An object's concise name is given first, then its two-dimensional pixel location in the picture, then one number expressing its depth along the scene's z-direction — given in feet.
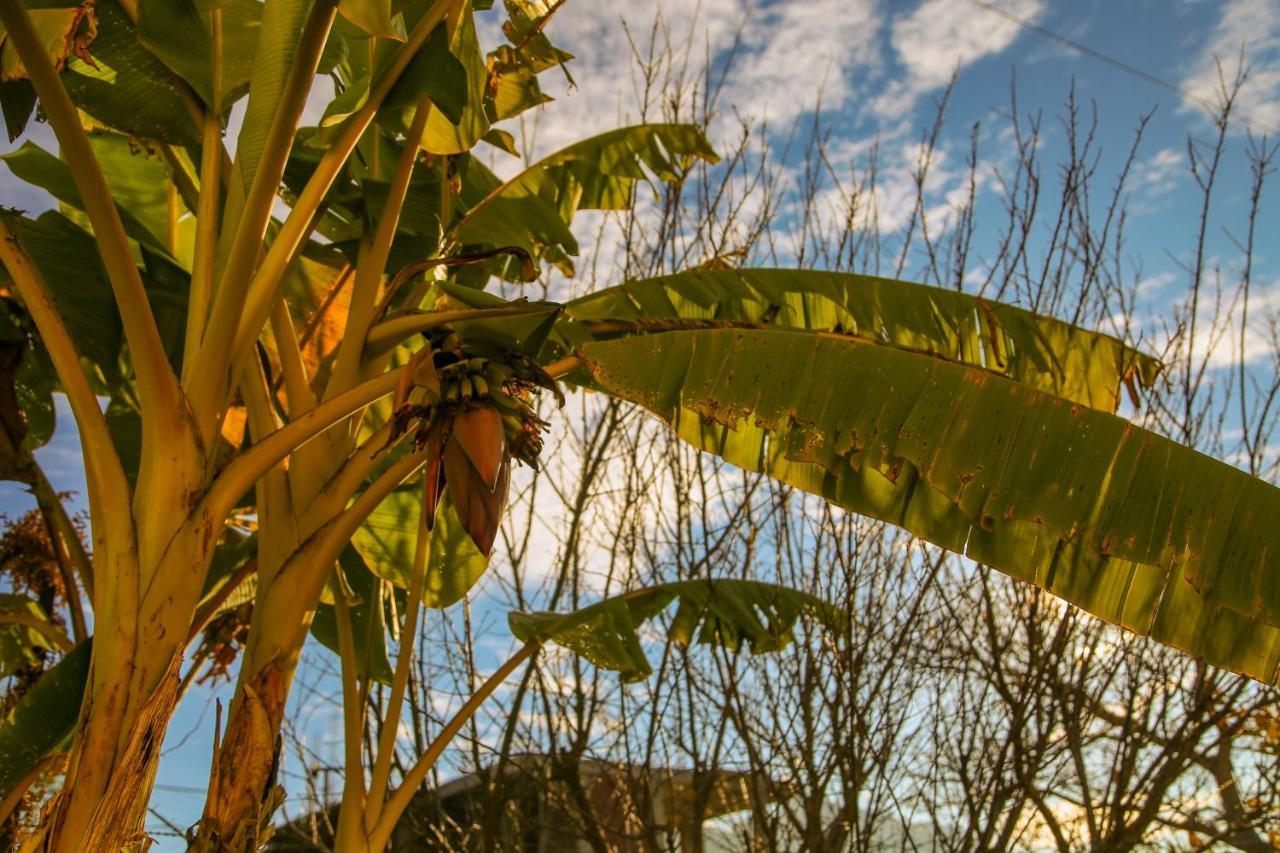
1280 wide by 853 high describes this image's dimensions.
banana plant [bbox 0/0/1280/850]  7.06
